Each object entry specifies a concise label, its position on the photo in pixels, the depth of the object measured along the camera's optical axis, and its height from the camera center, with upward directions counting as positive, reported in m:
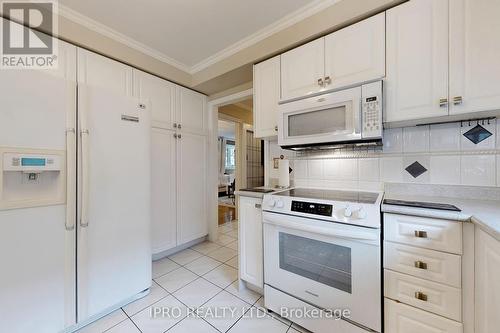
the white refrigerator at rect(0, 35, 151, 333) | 1.16 -0.23
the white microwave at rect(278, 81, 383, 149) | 1.37 +0.37
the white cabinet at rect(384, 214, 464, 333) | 0.99 -0.57
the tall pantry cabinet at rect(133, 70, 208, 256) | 2.40 +0.07
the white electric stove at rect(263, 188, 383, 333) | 1.16 -0.61
